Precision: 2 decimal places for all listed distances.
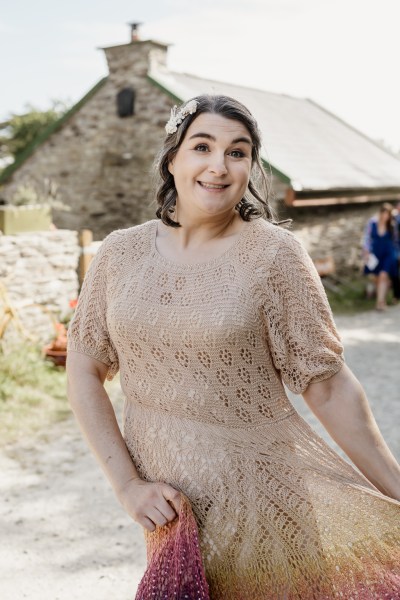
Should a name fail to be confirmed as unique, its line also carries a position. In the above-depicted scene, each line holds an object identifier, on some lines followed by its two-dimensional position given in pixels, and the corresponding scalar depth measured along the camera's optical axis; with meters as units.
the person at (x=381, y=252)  12.62
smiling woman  1.69
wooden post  8.92
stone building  13.91
